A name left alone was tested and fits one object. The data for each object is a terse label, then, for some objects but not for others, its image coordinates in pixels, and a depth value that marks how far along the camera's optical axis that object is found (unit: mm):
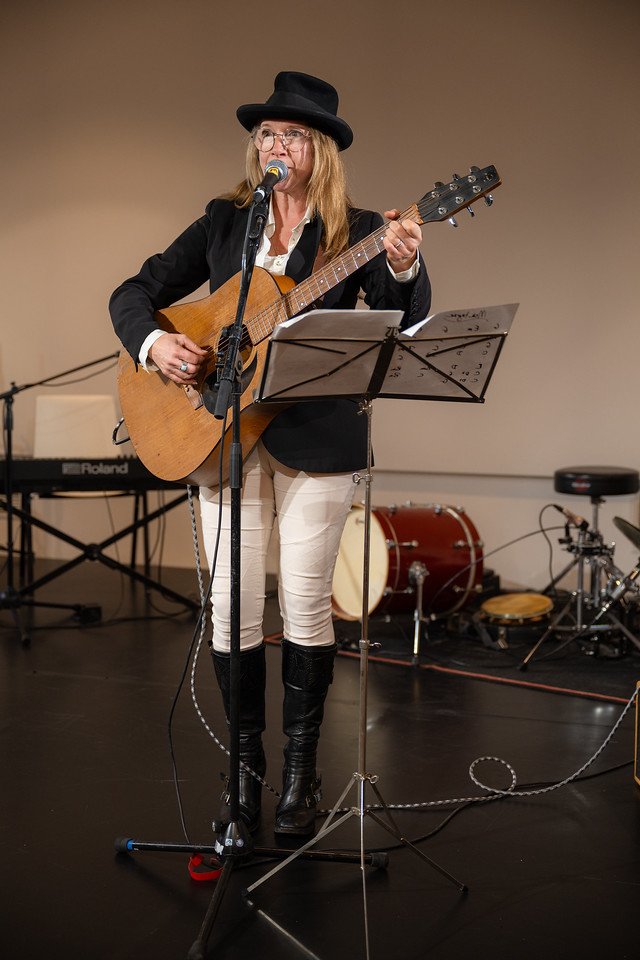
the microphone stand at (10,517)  4031
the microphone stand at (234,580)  1698
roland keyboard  4121
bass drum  4137
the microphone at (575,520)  4004
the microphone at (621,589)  3467
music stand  1599
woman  2016
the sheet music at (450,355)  1636
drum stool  3953
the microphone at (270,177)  1682
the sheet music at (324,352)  1573
